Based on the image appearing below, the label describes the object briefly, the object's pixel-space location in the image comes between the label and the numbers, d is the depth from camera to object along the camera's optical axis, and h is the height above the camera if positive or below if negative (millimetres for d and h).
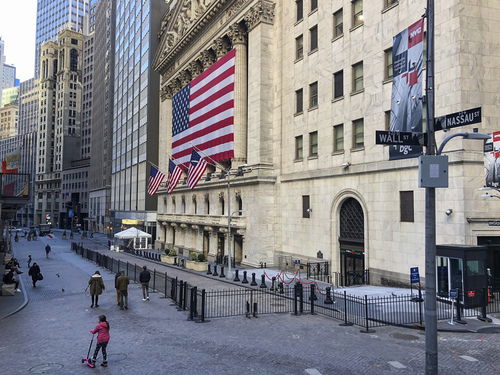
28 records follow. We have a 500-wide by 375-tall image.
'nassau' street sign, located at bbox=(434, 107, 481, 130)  9404 +1987
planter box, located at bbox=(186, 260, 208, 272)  36094 -4857
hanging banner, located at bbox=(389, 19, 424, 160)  10372 +3095
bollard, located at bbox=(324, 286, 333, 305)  19884 -4243
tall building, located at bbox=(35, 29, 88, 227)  153500 +30017
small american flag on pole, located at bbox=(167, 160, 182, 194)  40438 +3045
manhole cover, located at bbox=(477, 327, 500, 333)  15586 -4406
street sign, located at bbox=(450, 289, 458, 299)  16500 -3272
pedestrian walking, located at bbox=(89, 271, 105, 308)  20362 -3730
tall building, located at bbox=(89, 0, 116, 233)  113188 +25380
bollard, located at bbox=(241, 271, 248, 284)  28489 -4819
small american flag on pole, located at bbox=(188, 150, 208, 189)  35112 +3264
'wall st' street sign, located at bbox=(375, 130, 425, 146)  10070 +1627
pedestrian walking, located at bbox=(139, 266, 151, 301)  21953 -3705
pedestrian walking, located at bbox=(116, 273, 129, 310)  19781 -3627
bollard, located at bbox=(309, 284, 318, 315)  19031 -3976
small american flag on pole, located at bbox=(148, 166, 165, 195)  44625 +2955
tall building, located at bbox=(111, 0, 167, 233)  73812 +18365
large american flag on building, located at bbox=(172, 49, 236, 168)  42156 +10252
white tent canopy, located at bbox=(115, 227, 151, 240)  48406 -2961
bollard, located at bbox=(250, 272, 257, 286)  27216 -4737
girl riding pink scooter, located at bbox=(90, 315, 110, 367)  12070 -3635
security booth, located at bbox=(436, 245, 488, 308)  18797 -2804
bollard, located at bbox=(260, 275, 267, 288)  25525 -4508
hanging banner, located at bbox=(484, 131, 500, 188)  18734 +2057
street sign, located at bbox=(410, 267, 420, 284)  17297 -2726
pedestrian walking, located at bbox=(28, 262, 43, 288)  27000 -4062
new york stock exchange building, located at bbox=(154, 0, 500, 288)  21938 +4719
